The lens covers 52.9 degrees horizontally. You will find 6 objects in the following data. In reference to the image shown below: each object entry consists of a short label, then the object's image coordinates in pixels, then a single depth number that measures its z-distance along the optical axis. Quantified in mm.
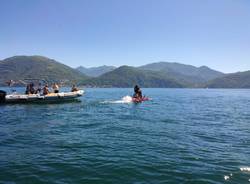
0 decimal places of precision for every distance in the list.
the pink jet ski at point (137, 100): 41866
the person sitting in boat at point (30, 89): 35656
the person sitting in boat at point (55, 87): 37688
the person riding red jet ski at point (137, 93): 42062
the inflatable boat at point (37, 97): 32938
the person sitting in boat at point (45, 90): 35406
